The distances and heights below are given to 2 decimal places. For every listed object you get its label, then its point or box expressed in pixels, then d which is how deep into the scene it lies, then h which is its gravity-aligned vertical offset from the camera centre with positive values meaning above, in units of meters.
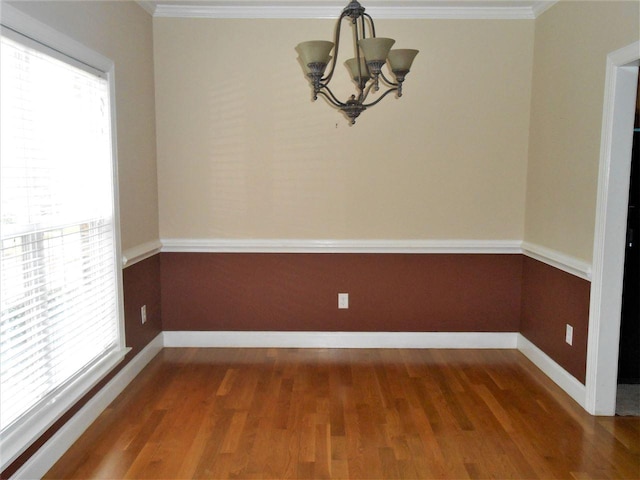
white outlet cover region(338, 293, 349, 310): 3.96 -0.88
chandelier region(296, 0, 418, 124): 1.92 +0.55
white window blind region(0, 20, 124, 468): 2.02 -0.23
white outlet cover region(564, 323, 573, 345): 3.13 -0.92
